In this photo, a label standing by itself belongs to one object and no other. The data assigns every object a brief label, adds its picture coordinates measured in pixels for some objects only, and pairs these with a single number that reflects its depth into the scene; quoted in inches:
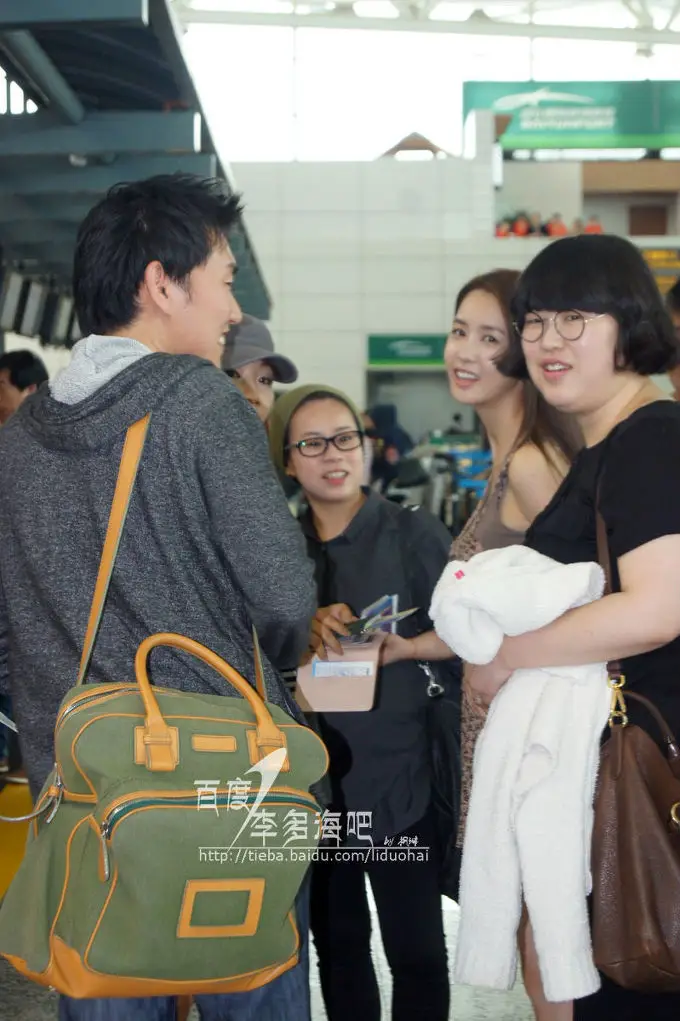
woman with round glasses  63.1
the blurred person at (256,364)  121.1
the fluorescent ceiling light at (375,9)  827.4
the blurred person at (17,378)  222.7
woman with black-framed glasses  97.2
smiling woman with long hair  88.9
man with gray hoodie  62.0
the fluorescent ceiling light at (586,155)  707.4
